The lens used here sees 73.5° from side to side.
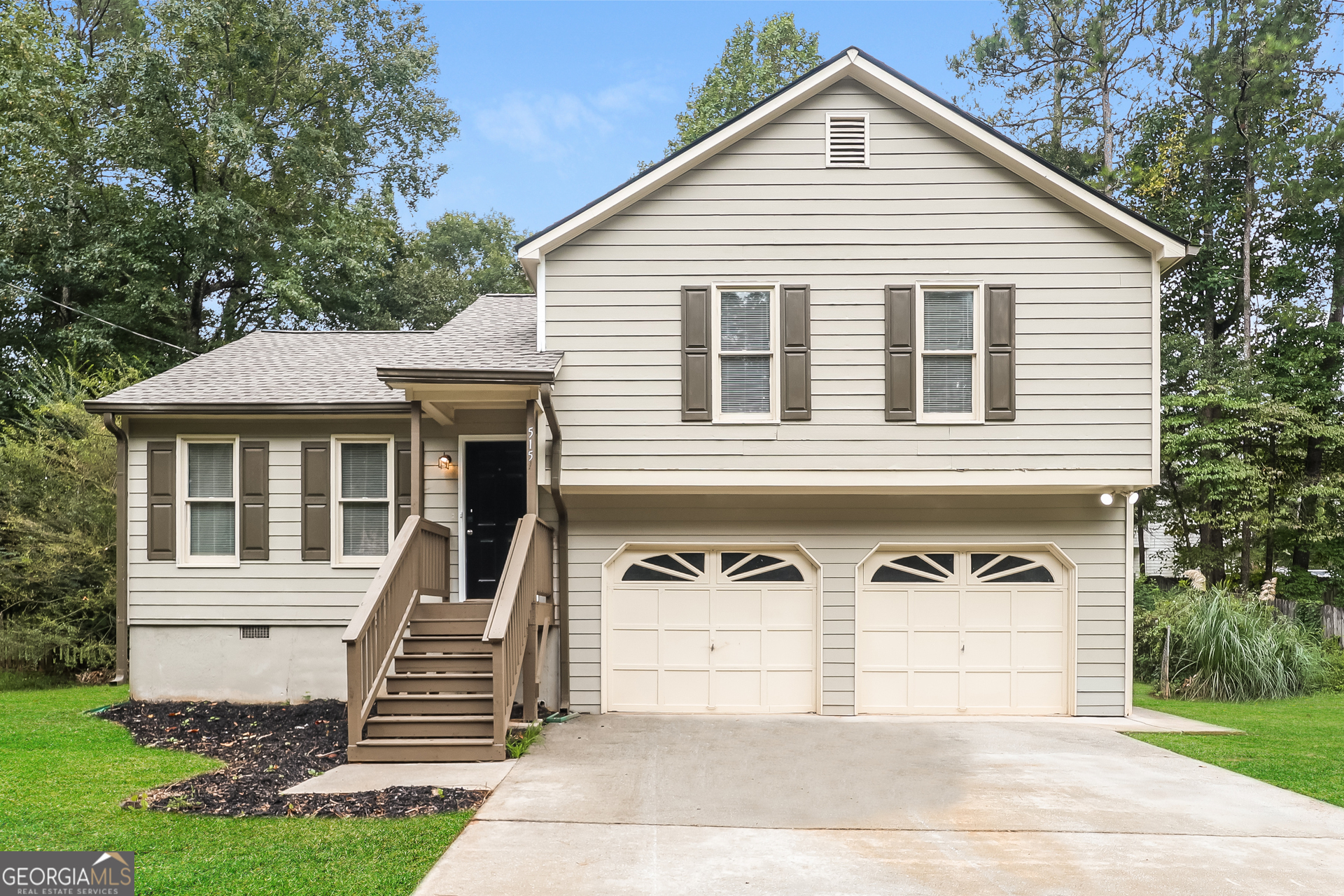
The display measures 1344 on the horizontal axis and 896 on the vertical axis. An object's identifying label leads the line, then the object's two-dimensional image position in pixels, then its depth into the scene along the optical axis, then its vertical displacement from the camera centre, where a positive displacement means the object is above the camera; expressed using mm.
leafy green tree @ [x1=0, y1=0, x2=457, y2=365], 19047 +6201
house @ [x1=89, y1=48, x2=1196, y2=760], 9758 -39
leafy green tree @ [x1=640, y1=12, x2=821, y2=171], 25359 +10606
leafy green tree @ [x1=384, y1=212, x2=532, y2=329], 23891 +5585
